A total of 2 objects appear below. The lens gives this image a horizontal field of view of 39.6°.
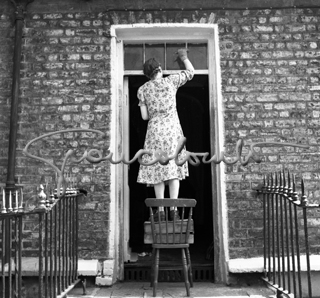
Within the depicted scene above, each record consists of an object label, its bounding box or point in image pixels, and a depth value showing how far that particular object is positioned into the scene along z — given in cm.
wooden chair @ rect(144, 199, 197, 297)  431
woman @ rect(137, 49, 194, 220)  479
